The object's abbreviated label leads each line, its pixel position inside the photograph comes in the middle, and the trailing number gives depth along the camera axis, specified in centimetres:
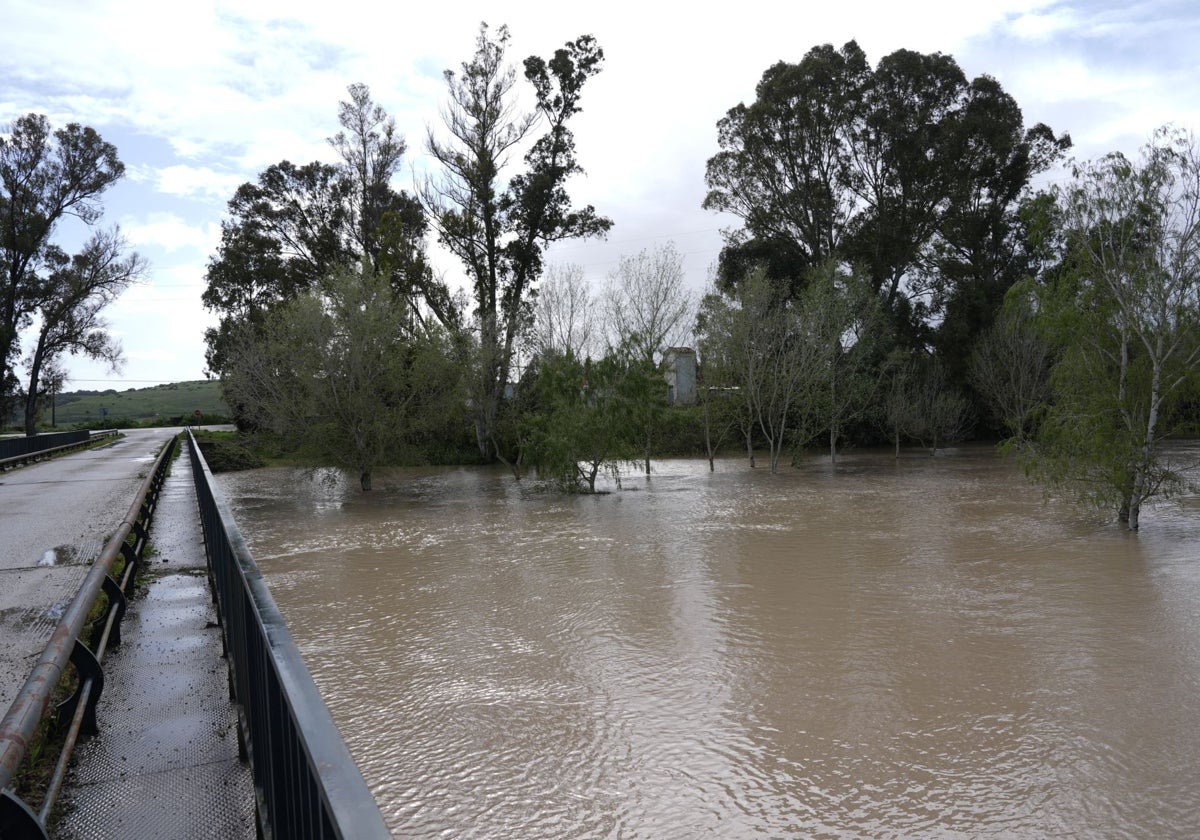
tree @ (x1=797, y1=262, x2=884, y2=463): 3266
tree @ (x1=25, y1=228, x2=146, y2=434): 4481
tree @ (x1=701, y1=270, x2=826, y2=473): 3142
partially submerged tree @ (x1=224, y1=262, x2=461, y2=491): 2166
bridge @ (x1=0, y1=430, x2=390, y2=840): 232
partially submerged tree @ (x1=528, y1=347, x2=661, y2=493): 2295
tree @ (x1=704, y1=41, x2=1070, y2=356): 4047
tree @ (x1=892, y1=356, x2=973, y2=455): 3712
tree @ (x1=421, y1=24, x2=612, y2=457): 3366
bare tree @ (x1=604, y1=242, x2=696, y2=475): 3409
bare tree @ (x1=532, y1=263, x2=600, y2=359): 3347
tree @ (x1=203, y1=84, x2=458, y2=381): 3934
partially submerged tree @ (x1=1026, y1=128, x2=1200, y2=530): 1512
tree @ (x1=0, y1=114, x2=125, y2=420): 4222
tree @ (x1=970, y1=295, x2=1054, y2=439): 3606
